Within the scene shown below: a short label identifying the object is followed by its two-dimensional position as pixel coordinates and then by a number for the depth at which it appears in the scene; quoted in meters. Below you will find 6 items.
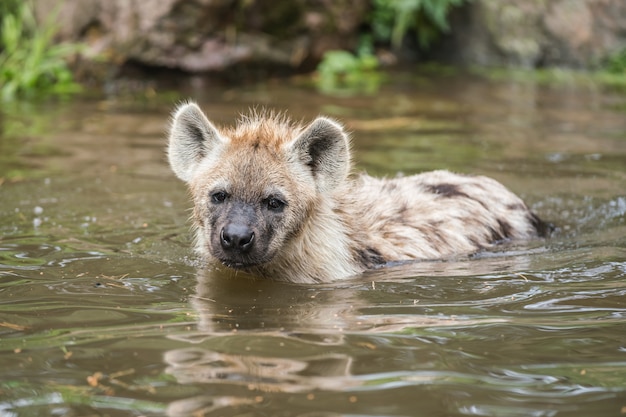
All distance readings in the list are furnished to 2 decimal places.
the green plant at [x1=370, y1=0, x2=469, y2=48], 14.35
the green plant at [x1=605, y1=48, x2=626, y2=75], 13.79
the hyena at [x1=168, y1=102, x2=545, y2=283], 5.30
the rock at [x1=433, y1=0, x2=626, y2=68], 14.18
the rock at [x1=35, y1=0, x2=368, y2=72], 12.71
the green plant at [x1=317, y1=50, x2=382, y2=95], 12.95
